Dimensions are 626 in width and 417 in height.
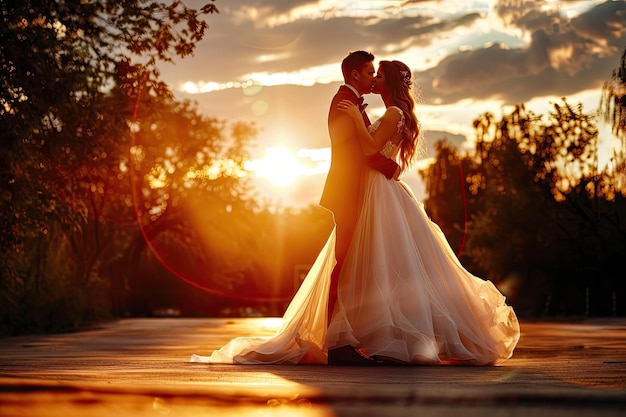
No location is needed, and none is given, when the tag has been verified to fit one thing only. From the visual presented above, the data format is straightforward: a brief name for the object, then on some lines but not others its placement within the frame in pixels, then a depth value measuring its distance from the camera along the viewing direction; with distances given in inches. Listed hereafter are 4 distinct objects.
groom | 359.6
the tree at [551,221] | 1984.5
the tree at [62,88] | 478.9
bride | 331.9
